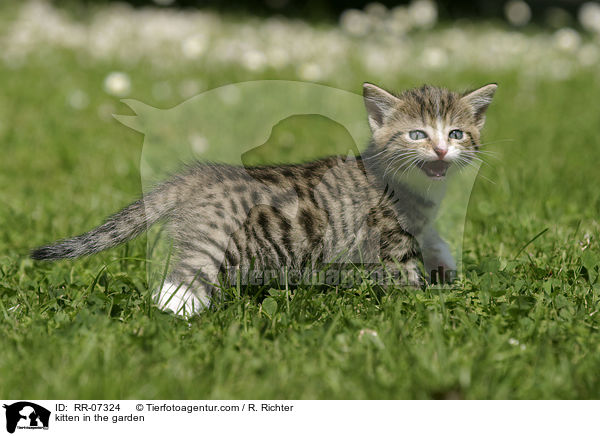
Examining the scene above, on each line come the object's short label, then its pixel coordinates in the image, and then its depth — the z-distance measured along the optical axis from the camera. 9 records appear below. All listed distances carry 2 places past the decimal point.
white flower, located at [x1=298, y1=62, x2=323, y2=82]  4.77
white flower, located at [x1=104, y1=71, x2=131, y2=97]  5.25
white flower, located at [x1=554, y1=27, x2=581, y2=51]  6.42
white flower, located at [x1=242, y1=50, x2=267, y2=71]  4.72
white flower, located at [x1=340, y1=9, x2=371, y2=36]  7.92
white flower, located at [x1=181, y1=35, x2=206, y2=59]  5.61
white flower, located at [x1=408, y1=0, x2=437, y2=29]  7.65
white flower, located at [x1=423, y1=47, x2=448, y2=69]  5.12
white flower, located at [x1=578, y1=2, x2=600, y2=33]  7.41
